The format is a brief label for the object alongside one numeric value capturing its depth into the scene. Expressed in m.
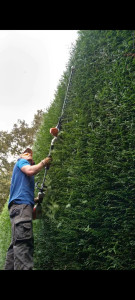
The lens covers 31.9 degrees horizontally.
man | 2.78
